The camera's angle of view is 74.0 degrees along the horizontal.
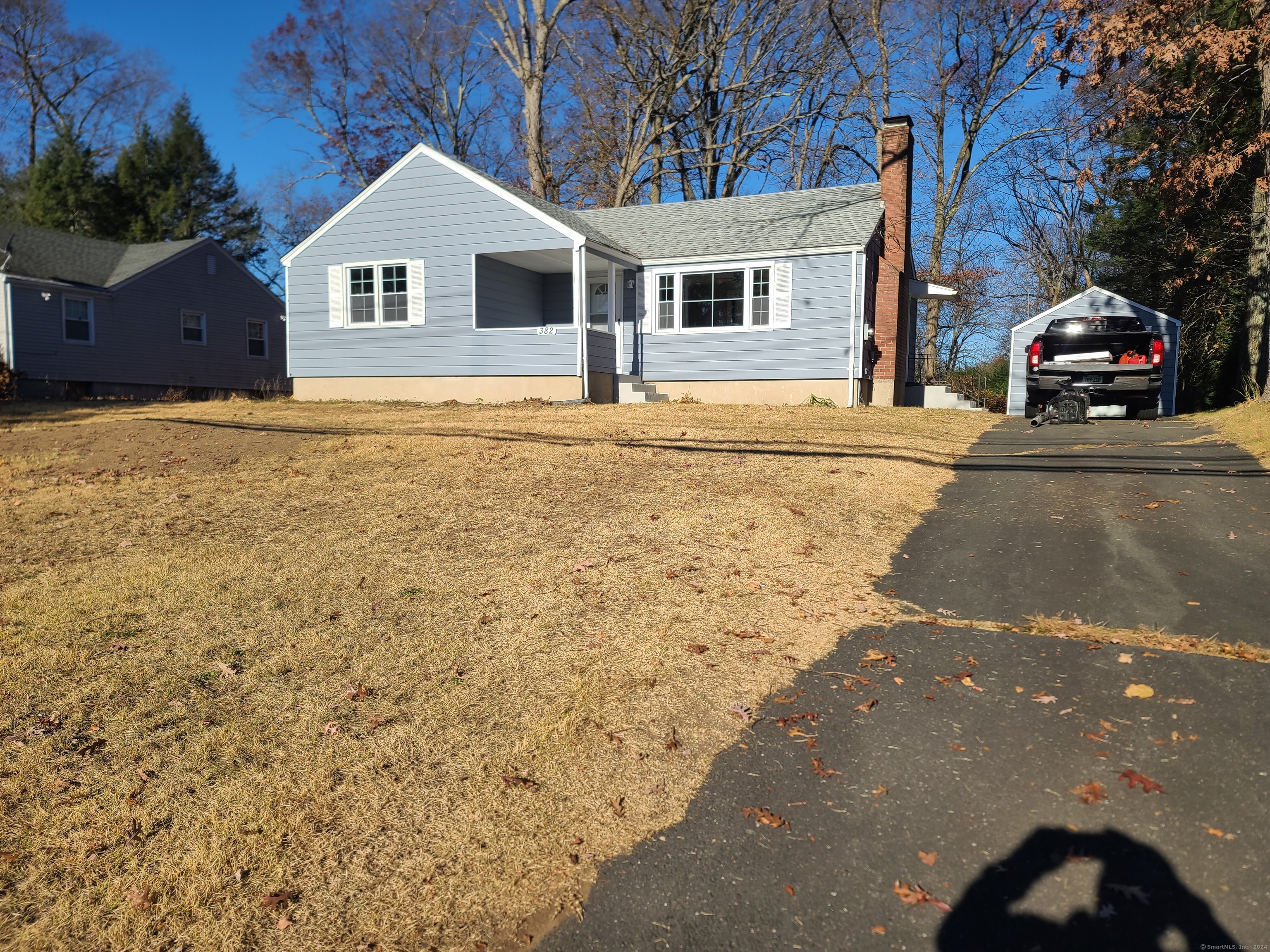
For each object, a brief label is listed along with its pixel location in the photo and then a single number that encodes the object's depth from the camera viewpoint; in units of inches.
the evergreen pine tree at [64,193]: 1235.2
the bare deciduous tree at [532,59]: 1015.0
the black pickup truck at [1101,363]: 554.6
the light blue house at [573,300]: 641.0
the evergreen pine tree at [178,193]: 1289.4
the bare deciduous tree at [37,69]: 1336.1
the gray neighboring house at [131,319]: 839.1
